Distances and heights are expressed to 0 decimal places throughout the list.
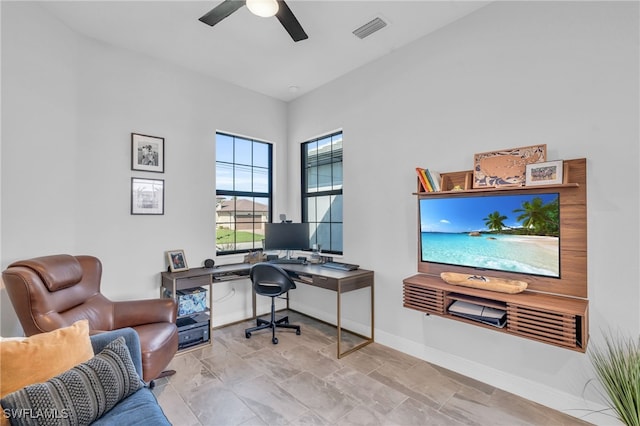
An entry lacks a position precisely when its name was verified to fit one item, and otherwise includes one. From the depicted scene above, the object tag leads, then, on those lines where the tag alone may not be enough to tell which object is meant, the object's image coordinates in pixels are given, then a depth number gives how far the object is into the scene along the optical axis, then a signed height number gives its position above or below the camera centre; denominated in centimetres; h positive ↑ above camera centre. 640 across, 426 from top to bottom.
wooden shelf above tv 203 +23
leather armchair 195 -70
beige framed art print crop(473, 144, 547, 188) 219 +35
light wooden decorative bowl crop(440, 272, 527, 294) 214 -54
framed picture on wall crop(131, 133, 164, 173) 316 +64
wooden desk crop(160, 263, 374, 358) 302 -70
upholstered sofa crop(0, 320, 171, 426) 121 -75
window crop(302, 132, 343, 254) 396 +29
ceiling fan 197 +137
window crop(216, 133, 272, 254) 398 +28
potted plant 145 -88
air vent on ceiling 269 +168
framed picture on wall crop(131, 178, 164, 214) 317 +18
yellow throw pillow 130 -67
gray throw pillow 117 -77
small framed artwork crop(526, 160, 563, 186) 202 +26
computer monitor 388 -31
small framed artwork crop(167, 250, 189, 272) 333 -54
